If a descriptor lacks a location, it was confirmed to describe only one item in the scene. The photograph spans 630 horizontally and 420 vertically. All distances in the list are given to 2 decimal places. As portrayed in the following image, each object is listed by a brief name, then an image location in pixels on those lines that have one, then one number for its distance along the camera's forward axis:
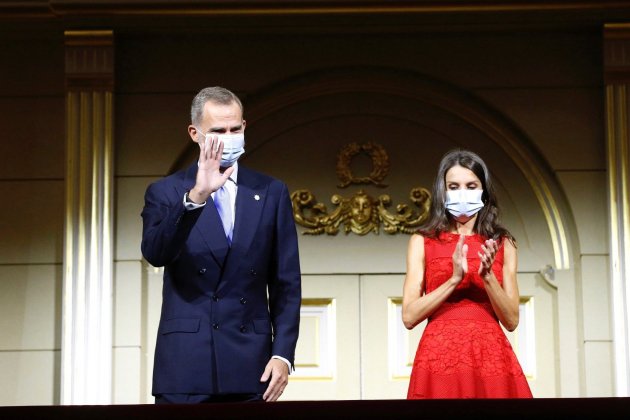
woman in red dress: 8.42
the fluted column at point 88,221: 11.51
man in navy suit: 7.32
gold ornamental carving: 12.05
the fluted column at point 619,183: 11.53
